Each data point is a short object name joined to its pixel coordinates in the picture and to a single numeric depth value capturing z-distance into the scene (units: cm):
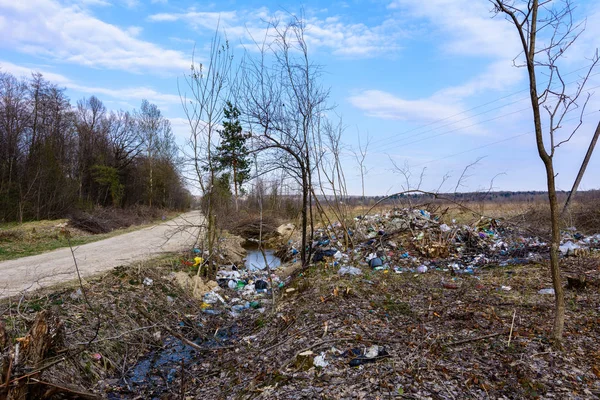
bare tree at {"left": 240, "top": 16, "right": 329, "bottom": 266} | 749
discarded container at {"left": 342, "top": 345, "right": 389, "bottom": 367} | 353
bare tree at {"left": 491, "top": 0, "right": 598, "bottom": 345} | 334
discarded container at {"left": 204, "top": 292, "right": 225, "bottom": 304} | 737
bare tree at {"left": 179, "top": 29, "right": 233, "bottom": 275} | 780
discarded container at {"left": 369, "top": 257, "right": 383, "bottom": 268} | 823
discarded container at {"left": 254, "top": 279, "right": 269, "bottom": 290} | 840
